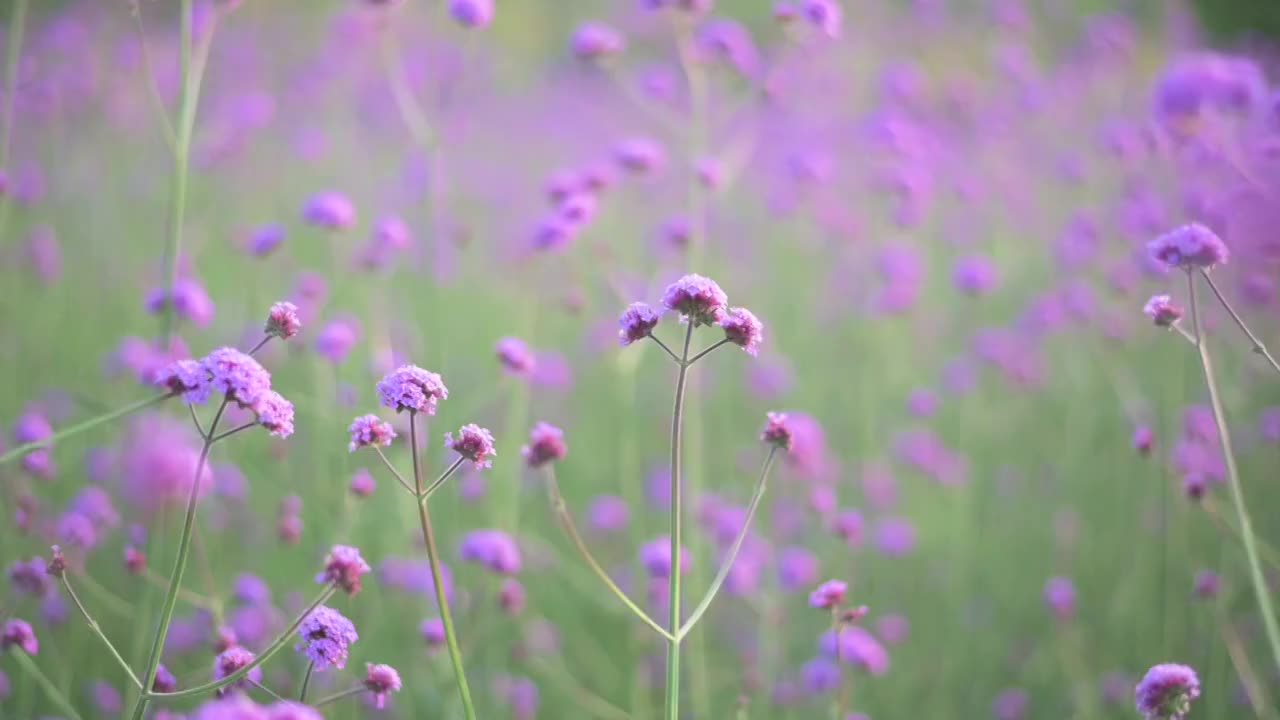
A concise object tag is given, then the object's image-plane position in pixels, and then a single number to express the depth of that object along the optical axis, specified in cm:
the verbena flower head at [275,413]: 123
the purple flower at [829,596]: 133
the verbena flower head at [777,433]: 130
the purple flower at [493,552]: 141
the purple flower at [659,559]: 145
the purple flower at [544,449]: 132
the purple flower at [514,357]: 145
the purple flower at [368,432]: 127
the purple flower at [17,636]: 128
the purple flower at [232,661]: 125
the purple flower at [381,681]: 126
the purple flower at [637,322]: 128
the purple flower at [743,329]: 128
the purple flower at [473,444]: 126
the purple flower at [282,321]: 127
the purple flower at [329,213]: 155
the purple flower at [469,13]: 151
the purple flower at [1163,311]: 132
